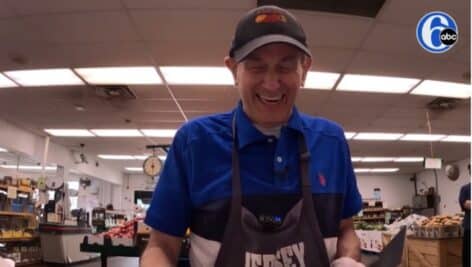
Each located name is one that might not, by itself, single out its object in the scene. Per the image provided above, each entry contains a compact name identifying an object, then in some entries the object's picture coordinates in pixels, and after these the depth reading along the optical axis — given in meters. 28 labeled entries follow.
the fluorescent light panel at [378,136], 10.49
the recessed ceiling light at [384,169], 17.56
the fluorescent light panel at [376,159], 14.48
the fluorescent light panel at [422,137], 10.53
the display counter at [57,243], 9.43
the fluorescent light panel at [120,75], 6.05
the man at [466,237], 5.17
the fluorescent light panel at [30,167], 15.96
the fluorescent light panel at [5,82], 6.64
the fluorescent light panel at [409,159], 14.41
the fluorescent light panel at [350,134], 10.41
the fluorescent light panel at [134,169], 17.64
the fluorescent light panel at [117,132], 10.27
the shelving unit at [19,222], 8.55
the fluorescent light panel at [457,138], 10.71
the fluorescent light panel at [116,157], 14.38
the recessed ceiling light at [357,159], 14.34
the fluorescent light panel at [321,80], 6.15
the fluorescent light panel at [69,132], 10.41
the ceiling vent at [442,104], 7.43
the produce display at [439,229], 5.43
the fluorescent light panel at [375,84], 6.32
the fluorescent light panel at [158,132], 10.28
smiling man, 0.84
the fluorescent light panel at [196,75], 5.99
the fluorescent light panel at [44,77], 6.21
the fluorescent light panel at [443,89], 6.54
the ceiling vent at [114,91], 6.85
